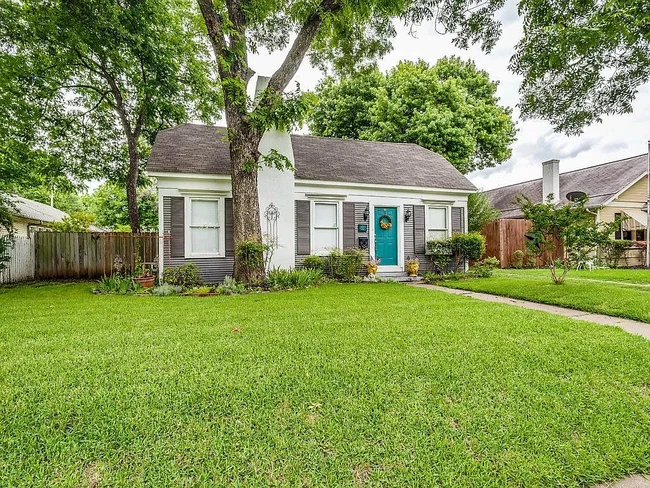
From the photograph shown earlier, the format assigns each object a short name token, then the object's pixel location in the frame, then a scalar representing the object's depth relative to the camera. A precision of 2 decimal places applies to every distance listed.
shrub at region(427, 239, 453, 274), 11.17
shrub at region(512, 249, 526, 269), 15.39
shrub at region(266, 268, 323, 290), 8.75
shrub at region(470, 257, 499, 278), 11.14
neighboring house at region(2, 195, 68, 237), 13.98
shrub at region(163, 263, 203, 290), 8.80
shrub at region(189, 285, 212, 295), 8.05
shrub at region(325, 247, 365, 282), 10.17
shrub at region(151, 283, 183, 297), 7.91
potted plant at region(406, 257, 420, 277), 11.12
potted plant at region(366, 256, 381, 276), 10.59
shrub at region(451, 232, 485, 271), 11.00
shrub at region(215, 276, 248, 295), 8.14
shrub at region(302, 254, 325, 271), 10.09
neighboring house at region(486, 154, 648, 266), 16.53
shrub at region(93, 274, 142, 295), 8.27
